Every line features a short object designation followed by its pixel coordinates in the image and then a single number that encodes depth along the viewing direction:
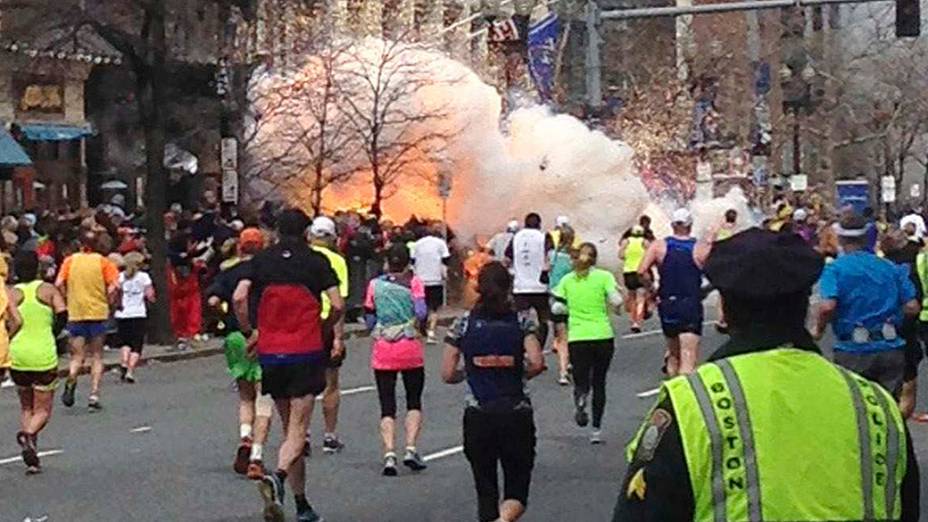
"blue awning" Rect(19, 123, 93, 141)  36.84
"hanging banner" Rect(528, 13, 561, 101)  47.91
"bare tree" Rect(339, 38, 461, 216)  39.44
